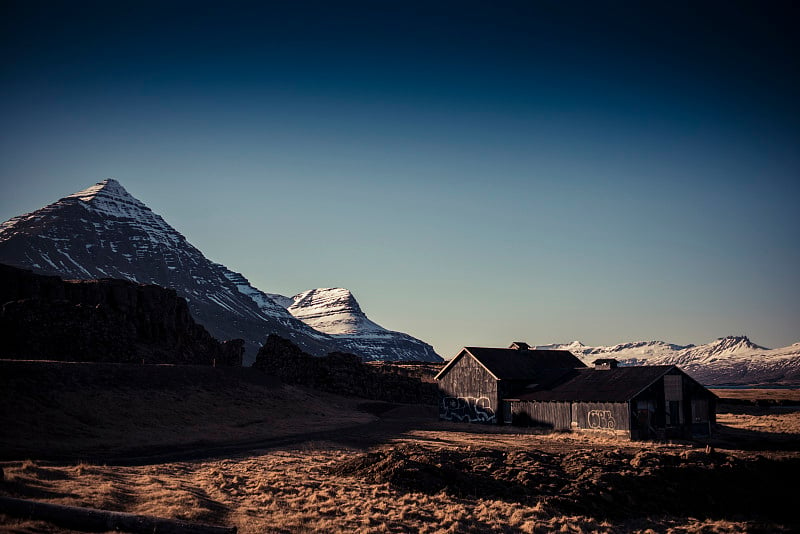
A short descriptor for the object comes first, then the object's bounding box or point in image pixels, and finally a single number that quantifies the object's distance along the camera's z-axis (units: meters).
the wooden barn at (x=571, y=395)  47.75
